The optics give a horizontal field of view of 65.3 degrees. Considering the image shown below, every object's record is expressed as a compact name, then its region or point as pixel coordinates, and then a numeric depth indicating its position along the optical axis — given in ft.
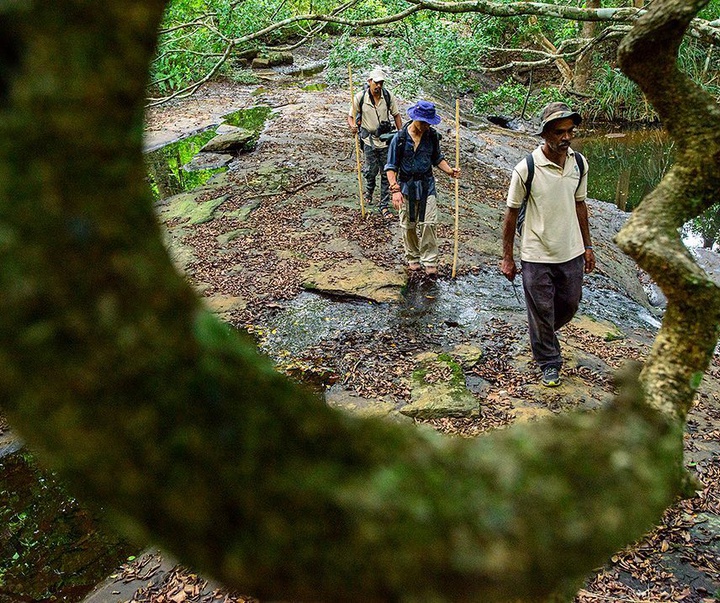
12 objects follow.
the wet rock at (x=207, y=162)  45.22
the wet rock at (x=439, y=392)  15.85
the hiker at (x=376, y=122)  27.96
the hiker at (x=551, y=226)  14.53
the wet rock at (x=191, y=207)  33.17
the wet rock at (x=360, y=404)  15.76
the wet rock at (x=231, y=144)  47.73
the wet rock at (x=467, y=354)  18.86
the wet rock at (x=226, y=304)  22.58
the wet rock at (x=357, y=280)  23.29
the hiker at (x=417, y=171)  21.59
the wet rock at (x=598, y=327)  21.59
